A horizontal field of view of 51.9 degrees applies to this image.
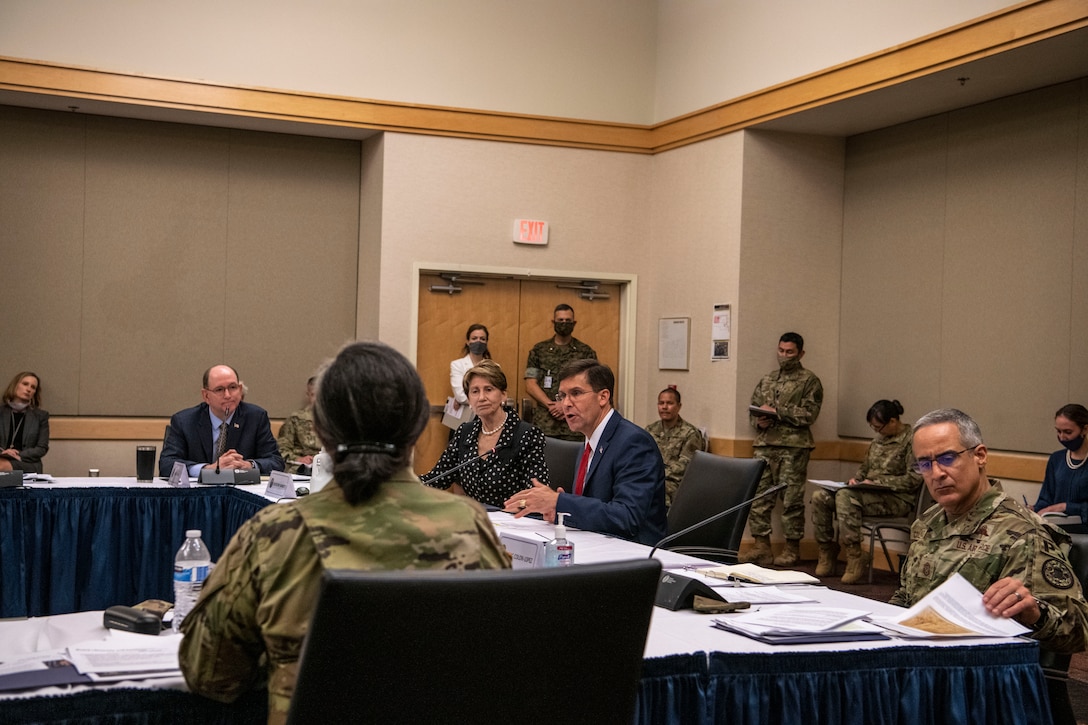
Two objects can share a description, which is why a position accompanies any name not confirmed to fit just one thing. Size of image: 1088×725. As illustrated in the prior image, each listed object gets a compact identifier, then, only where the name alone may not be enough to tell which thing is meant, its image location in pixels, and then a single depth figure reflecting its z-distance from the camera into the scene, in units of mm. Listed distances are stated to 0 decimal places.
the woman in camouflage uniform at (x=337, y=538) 1628
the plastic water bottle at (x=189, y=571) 2234
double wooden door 8219
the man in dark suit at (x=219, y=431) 5430
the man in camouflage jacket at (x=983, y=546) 2387
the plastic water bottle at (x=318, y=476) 3988
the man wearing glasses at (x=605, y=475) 3846
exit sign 8352
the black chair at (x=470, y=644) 1417
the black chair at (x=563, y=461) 4883
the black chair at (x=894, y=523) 6645
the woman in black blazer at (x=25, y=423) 7188
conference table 2082
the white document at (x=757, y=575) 2938
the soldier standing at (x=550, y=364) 8219
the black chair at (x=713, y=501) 4098
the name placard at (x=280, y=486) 4777
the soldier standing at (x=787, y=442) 7637
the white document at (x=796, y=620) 2291
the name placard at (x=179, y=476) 5121
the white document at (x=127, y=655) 1829
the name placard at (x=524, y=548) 3031
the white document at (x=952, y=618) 2326
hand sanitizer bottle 2938
